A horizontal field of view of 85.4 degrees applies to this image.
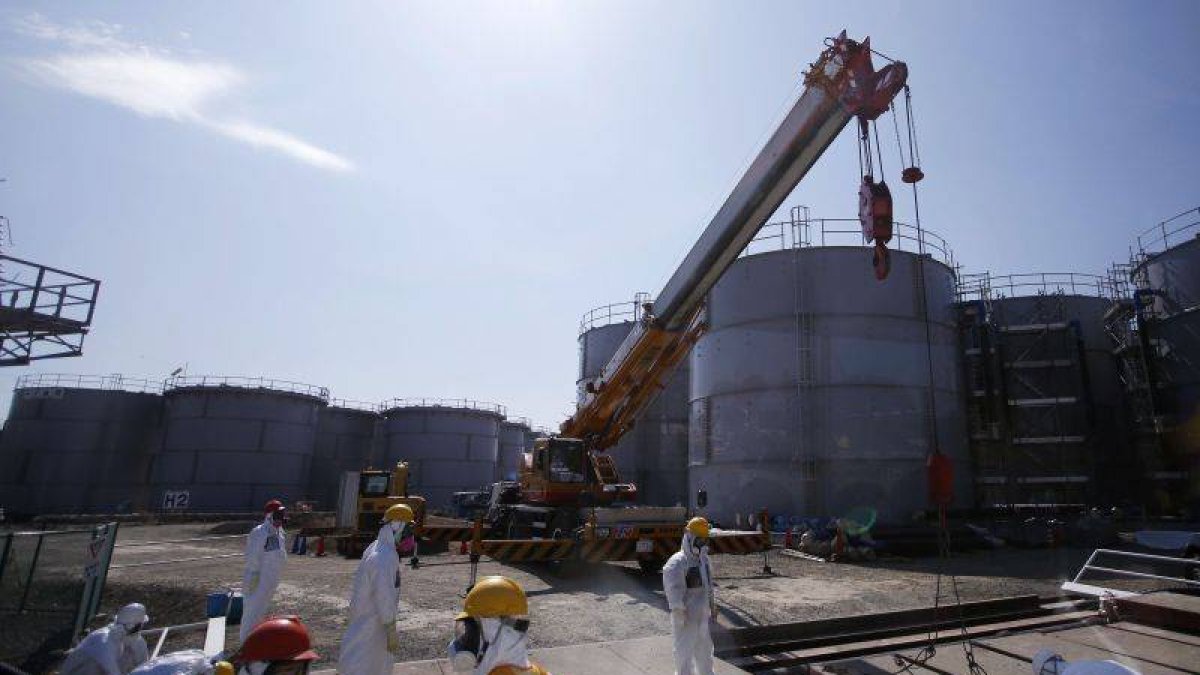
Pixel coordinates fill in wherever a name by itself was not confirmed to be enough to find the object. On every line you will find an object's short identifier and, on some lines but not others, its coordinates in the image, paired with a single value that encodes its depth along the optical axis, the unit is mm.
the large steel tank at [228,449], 34094
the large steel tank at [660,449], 30938
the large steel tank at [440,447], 40375
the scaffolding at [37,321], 14547
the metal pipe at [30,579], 7597
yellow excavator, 18281
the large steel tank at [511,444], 49281
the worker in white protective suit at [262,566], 8086
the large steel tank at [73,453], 34500
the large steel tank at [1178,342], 22938
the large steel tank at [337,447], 41156
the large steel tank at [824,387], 20281
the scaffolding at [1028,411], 23719
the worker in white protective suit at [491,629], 3285
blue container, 8867
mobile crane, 8938
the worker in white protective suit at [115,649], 4180
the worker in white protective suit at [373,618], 5191
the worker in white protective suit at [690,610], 6070
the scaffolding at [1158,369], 23266
